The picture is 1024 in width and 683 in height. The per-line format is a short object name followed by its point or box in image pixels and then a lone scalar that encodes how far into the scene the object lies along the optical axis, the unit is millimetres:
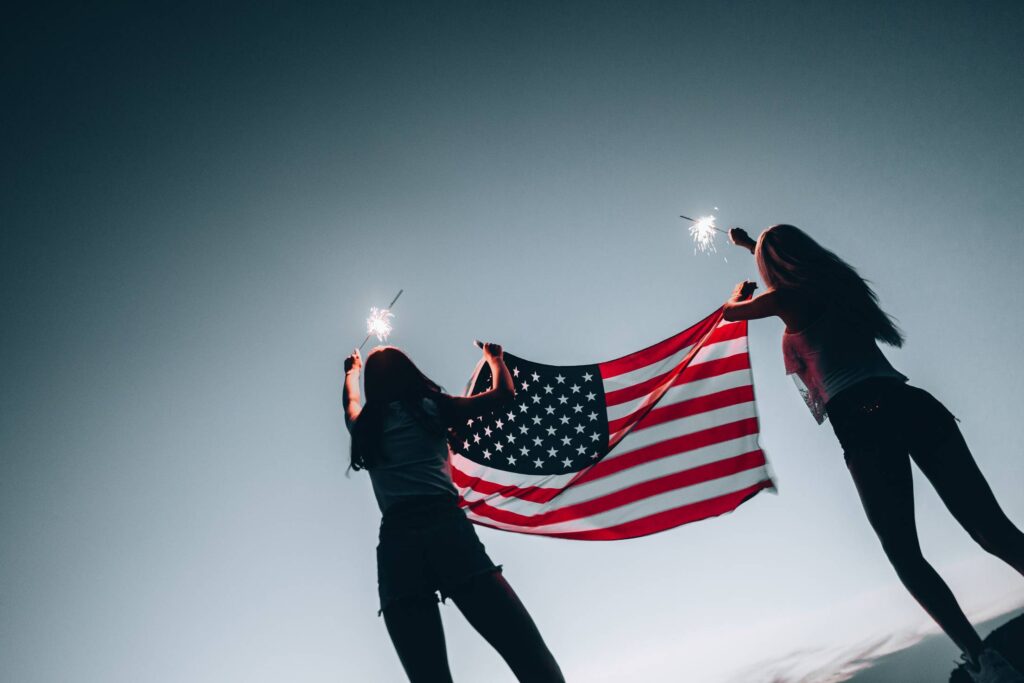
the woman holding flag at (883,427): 2578
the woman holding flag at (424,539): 2420
